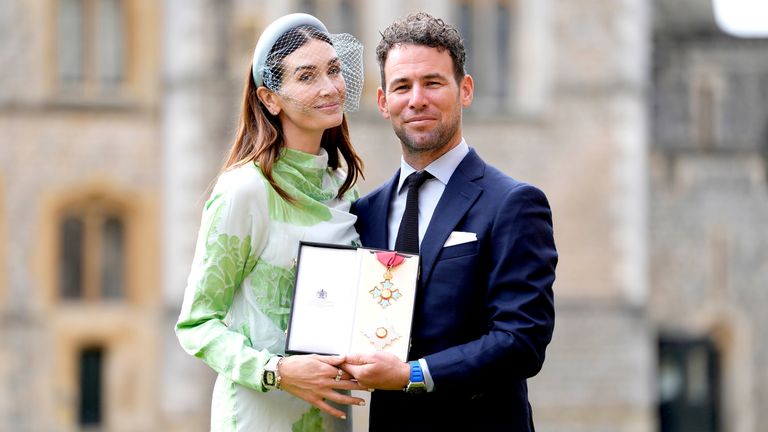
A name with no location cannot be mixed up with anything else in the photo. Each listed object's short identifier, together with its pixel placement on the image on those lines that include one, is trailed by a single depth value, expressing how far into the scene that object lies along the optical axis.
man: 5.85
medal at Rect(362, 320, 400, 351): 5.84
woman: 6.17
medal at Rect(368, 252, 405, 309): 5.89
